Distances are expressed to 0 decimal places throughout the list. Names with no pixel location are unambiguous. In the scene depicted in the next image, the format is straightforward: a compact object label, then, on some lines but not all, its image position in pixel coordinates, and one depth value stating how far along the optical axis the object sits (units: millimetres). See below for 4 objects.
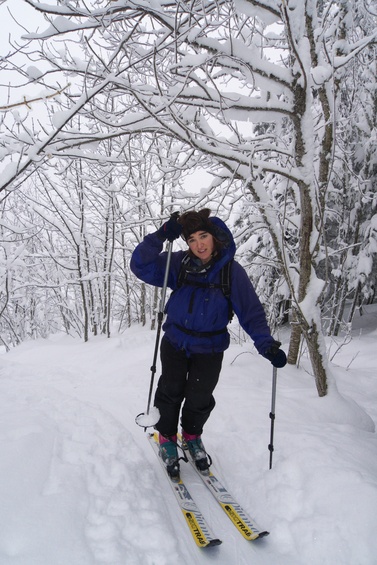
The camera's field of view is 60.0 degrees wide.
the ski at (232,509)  1912
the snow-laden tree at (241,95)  2324
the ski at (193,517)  1804
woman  2406
